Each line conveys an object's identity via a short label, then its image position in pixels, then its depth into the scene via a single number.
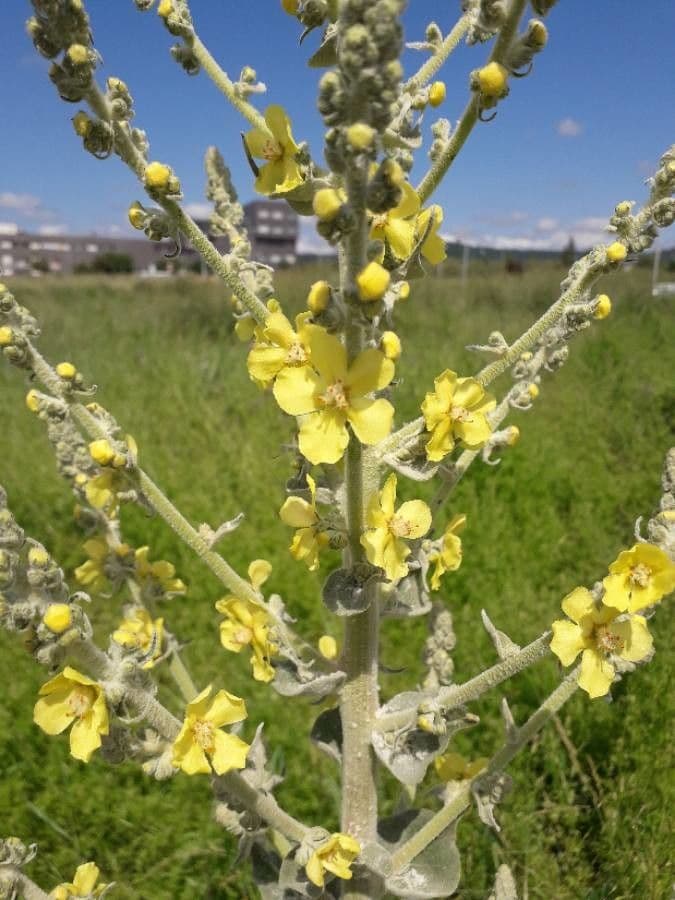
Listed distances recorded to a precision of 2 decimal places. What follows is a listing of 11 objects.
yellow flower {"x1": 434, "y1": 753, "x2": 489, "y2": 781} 0.23
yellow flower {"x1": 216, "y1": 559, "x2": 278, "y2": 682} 0.19
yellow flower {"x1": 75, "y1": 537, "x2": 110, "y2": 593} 0.23
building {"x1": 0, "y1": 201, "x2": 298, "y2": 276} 36.83
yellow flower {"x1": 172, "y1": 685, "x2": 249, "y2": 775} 0.17
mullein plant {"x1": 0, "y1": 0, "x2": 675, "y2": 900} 0.13
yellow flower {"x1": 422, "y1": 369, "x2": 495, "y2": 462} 0.16
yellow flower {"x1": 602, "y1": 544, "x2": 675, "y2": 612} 0.14
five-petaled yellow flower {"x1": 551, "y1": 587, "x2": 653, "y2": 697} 0.15
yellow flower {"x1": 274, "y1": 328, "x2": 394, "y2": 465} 0.13
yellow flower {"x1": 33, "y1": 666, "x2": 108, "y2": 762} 0.15
